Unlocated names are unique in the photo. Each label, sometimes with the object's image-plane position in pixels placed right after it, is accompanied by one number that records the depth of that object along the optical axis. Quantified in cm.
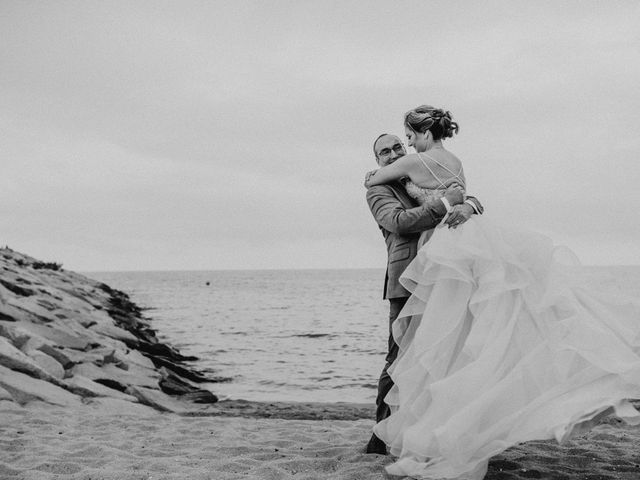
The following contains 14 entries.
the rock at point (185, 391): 1031
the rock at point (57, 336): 1062
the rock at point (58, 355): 941
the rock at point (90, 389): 847
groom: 461
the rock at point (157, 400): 898
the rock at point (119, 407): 797
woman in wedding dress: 379
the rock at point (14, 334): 929
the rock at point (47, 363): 877
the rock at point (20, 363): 823
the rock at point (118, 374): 946
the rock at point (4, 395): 736
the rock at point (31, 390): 757
